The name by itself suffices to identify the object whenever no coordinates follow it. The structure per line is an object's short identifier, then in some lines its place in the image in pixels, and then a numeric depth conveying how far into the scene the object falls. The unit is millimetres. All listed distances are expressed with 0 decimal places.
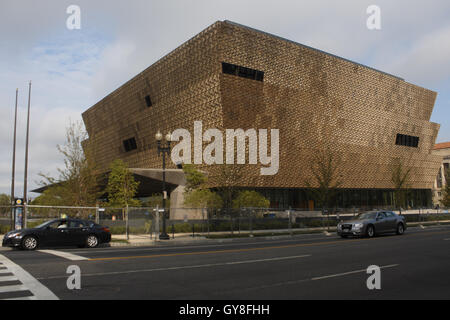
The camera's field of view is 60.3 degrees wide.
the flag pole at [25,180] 24064
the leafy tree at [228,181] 31828
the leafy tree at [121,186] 42500
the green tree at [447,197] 56303
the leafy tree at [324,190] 34531
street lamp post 23688
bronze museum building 44719
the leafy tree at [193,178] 41250
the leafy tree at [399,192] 45375
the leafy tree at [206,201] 34438
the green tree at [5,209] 29016
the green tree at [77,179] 35219
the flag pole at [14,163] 31655
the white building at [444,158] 112325
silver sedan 21453
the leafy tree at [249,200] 34781
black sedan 17469
